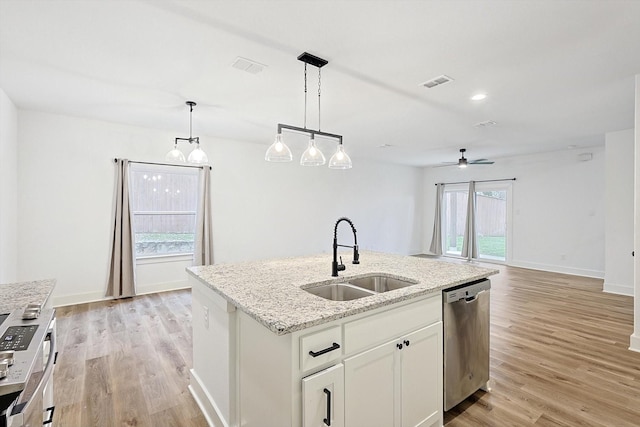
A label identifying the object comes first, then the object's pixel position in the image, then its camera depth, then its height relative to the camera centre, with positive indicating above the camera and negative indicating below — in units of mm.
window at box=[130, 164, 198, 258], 5078 -20
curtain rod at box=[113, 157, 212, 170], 4801 +710
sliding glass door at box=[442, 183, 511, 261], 7750 -229
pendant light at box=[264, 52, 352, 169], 2521 +480
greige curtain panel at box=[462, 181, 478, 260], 7926 -474
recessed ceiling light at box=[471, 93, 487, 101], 3340 +1256
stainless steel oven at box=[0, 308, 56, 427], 851 -504
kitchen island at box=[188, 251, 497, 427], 1391 -747
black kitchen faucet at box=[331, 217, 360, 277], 2223 -428
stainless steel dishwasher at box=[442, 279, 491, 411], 2084 -922
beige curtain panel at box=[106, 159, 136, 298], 4652 -498
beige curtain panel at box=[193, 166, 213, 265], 5344 -324
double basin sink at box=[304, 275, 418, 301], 2131 -568
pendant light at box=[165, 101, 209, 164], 3475 +608
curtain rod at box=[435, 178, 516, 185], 7390 +762
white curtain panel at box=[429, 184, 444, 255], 8898 -408
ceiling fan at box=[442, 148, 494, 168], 6026 +944
